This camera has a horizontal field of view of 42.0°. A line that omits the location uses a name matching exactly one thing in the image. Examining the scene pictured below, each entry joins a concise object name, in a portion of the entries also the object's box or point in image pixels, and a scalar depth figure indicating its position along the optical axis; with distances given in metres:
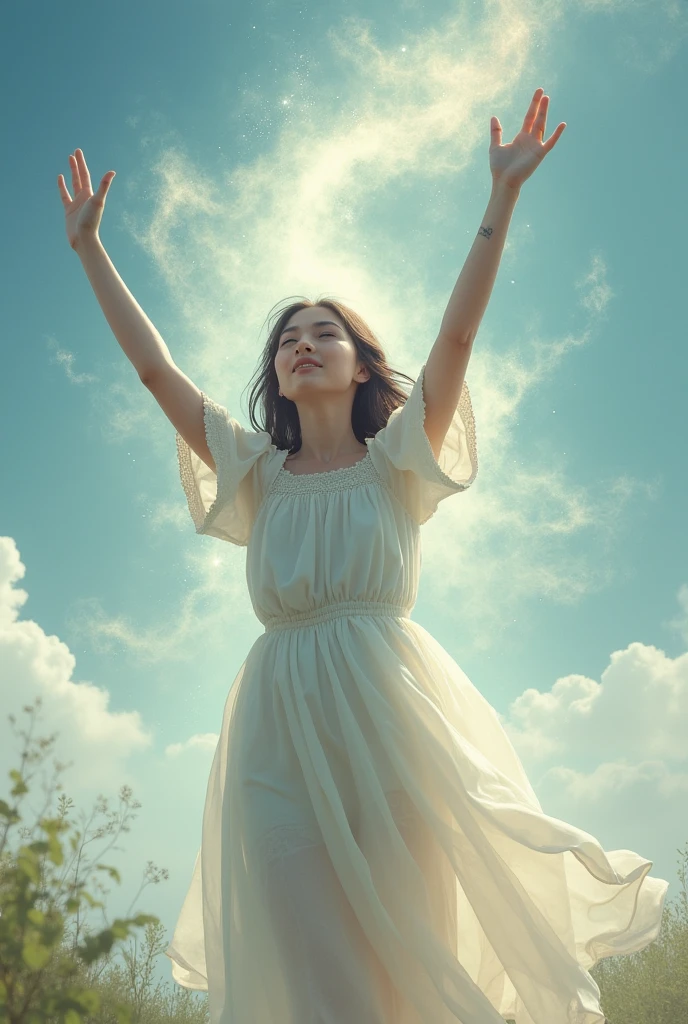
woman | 2.34
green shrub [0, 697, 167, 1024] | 1.45
